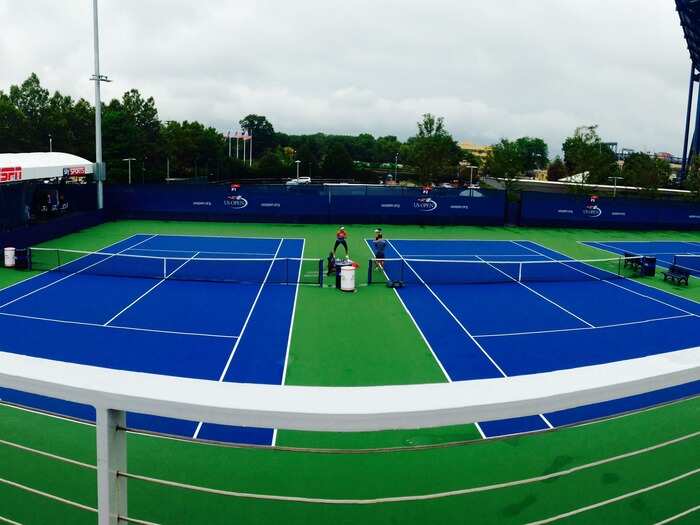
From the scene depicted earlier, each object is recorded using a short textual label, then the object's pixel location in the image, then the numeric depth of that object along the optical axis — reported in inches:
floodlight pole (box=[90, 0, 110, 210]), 1396.4
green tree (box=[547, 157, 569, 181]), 4599.9
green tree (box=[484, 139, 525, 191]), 2684.5
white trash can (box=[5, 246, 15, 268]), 924.6
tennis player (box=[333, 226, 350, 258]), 1007.1
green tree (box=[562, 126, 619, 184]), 2608.3
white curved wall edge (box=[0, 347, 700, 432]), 77.7
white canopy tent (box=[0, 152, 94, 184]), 1050.1
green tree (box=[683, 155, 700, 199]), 2188.2
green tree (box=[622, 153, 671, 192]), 2418.9
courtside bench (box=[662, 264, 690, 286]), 938.7
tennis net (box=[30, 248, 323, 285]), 900.1
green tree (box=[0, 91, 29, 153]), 2576.3
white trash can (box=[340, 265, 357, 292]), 827.4
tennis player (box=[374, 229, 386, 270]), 940.0
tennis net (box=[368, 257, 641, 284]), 928.3
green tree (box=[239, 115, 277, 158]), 5772.6
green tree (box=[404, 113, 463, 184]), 2834.6
